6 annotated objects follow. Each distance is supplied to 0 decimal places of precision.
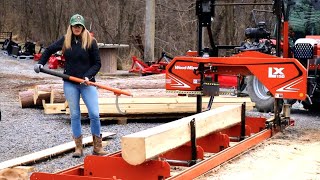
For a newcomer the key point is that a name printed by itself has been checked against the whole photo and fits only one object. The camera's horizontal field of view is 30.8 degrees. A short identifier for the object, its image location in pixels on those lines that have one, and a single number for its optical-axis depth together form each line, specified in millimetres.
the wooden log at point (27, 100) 13570
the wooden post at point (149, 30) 23672
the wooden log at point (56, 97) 12578
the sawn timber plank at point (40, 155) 7559
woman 8117
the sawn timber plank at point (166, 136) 6180
